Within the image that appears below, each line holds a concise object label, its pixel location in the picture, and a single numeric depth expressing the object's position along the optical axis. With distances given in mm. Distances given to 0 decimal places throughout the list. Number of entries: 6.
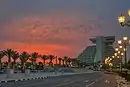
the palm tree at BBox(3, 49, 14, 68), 74138
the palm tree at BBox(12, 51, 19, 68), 76858
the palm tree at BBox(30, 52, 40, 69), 91448
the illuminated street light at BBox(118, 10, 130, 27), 14229
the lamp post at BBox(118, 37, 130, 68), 26725
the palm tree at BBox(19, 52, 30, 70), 83566
